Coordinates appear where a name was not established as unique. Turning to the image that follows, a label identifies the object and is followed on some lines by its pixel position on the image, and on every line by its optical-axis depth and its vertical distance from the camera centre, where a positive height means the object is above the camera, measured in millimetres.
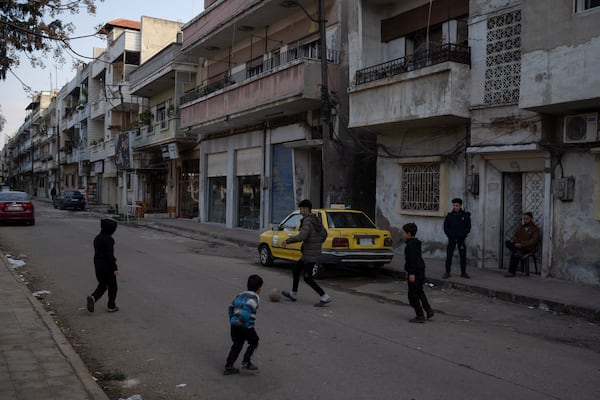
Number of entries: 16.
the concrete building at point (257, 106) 19000 +3292
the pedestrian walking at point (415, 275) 8102 -1105
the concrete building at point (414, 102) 13586 +2421
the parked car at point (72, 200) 42406 -621
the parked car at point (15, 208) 24094 -741
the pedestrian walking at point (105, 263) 8195 -1030
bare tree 7809 +2279
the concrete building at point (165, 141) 29859 +2949
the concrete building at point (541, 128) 10602 +1544
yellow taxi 12008 -948
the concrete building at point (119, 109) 39562 +6686
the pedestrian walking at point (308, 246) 9143 -823
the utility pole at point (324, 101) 15531 +2609
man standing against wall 11867 -635
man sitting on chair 11859 -877
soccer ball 9323 -1657
